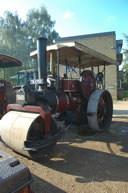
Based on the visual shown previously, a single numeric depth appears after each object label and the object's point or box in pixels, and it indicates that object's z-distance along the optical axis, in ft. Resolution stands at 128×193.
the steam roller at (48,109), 7.88
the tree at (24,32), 77.15
